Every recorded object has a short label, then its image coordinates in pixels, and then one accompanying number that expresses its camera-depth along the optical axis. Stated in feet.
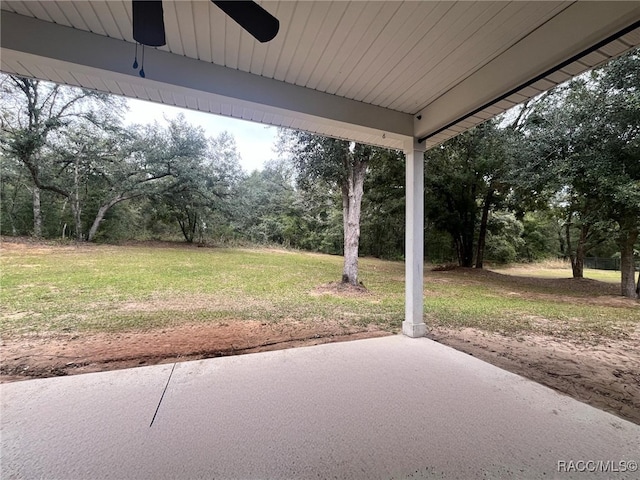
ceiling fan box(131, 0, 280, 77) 3.59
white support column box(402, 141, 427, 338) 9.68
